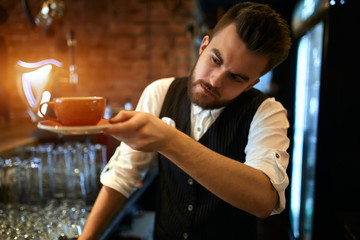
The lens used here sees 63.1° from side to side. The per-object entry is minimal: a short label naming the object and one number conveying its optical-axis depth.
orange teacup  0.76
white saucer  0.67
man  0.86
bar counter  1.87
